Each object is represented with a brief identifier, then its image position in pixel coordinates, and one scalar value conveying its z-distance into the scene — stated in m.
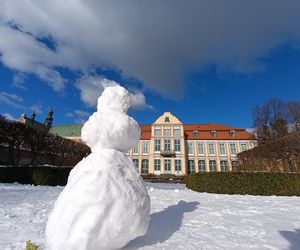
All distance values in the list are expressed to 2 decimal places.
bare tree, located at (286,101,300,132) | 33.12
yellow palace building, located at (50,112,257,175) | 41.81
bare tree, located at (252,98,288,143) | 34.78
